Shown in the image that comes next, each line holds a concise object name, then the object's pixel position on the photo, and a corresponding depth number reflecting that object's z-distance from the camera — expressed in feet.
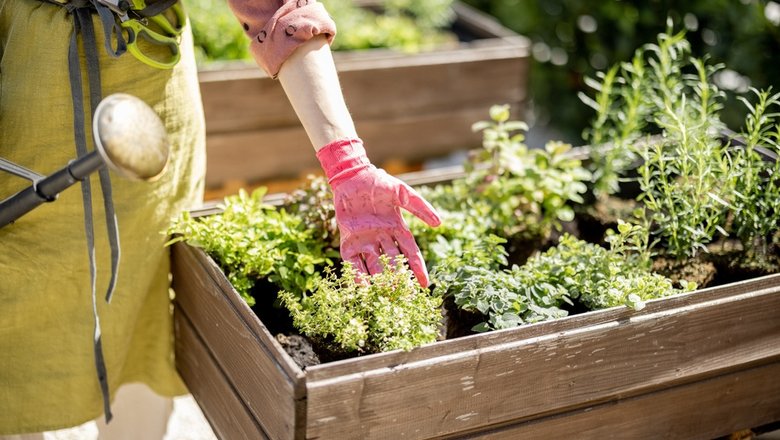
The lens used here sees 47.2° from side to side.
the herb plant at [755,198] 6.45
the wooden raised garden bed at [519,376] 4.99
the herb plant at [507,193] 7.08
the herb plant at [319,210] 6.52
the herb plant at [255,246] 6.11
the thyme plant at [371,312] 5.26
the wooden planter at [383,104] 10.71
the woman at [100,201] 5.53
